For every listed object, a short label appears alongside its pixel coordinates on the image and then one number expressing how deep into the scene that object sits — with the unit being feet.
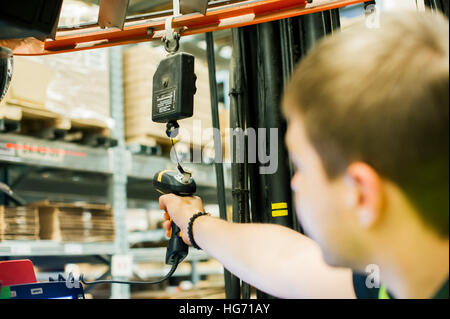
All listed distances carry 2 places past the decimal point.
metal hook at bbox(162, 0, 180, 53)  3.55
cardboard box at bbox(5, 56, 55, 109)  8.42
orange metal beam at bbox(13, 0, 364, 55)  3.90
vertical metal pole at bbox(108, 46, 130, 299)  10.27
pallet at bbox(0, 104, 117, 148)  8.47
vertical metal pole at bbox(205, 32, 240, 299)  5.29
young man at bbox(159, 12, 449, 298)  1.76
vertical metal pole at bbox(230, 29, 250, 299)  5.23
